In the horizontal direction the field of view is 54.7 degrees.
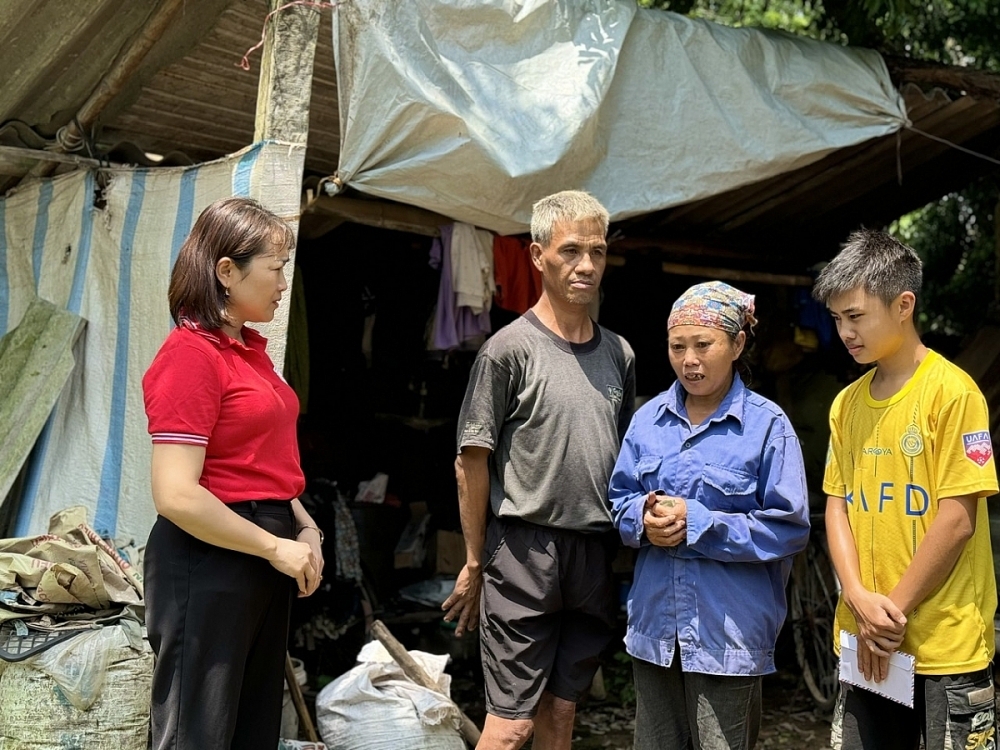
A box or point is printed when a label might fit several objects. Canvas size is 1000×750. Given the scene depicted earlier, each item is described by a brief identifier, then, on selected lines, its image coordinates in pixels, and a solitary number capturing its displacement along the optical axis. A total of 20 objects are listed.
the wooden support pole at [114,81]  3.92
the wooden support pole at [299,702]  3.73
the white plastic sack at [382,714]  3.61
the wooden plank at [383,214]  4.64
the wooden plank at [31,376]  3.90
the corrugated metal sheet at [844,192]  5.51
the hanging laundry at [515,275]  5.12
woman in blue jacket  2.68
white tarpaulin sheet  3.64
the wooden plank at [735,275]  6.13
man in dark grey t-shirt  3.07
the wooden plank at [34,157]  4.23
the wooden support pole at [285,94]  3.35
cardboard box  6.27
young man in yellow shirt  2.51
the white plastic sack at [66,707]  3.03
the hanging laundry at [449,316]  4.94
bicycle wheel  5.59
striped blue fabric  3.73
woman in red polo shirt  2.21
